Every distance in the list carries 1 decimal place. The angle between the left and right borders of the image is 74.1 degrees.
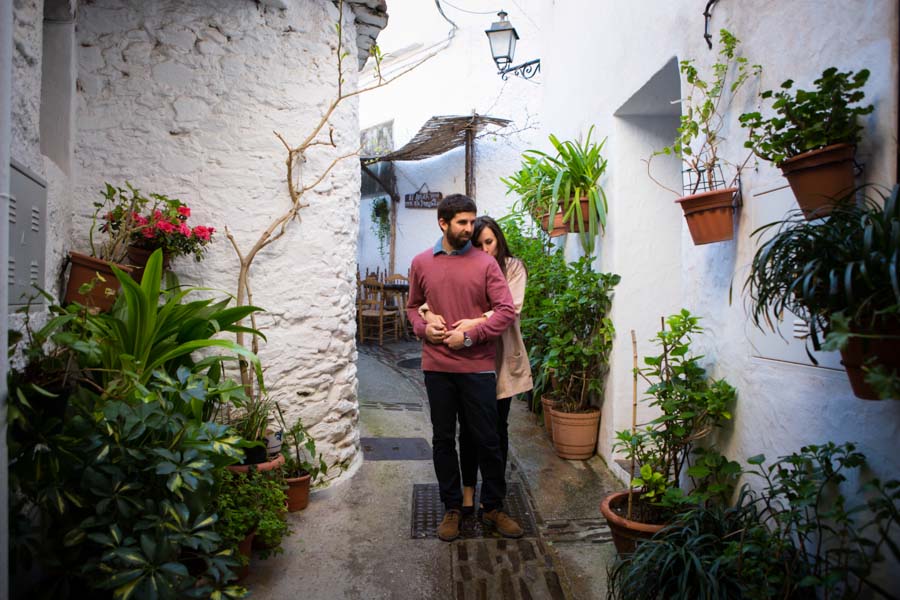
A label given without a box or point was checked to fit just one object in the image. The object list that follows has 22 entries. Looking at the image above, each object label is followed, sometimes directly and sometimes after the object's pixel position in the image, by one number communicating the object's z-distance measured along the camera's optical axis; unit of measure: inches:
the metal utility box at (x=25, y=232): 85.0
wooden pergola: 363.9
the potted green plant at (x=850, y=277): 51.8
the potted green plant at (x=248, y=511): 97.3
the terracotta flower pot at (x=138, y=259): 118.3
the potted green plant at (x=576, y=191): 163.0
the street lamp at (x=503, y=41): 255.3
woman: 125.2
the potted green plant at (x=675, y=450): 95.7
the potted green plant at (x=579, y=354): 161.8
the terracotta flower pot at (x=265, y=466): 114.0
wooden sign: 412.5
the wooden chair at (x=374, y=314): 362.6
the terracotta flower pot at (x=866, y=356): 52.6
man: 115.8
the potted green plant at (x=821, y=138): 64.8
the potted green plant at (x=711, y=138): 93.6
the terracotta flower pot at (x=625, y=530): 97.7
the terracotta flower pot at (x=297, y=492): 130.3
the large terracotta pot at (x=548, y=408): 178.3
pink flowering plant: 116.7
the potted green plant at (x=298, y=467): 130.9
